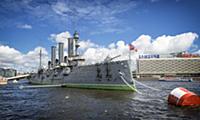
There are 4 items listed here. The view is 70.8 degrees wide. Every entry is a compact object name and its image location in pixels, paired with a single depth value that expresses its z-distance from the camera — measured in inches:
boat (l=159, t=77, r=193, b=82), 3069.5
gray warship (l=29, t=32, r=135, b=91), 1088.9
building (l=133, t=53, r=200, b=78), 4602.3
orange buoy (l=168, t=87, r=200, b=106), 568.4
